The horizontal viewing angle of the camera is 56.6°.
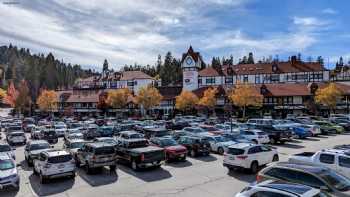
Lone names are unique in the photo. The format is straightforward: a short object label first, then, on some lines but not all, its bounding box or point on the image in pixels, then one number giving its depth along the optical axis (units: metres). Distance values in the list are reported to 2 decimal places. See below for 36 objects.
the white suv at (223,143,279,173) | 19.47
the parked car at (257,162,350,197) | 11.90
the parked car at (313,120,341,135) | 41.09
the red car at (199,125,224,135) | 35.27
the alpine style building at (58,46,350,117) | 66.94
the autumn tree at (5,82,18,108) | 93.19
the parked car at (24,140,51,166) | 23.23
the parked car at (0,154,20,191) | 16.30
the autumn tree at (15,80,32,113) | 90.00
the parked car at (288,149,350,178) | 16.11
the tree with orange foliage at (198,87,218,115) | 67.94
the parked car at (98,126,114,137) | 39.41
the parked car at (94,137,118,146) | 25.41
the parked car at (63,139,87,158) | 23.66
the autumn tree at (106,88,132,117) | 76.44
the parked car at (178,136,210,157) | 25.62
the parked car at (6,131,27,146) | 35.52
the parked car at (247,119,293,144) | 32.06
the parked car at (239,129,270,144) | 30.47
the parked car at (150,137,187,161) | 23.39
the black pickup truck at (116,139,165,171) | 20.73
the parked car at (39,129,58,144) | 36.28
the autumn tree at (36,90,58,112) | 85.75
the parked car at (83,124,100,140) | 38.09
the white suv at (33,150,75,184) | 18.08
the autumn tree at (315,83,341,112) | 58.00
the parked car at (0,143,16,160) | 24.89
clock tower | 84.62
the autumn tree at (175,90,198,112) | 70.04
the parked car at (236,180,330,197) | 9.27
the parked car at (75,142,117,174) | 20.09
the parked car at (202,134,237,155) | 27.05
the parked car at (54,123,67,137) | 43.45
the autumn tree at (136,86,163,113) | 72.31
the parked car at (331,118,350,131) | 45.27
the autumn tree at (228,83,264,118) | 61.16
